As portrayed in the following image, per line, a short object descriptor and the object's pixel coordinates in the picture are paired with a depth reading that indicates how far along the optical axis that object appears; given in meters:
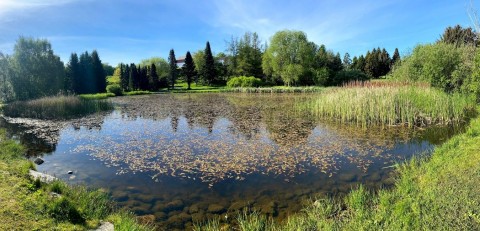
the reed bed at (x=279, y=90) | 43.16
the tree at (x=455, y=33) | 23.47
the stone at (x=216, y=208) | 5.20
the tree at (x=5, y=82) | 24.23
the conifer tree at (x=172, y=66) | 63.66
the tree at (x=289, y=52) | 52.69
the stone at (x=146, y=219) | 4.72
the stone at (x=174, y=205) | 5.29
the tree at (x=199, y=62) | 65.12
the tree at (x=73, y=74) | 42.25
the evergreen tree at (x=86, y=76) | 44.25
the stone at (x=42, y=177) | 5.85
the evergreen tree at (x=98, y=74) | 48.44
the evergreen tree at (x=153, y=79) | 60.62
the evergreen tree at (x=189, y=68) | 63.09
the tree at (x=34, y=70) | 24.77
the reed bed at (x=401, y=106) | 13.30
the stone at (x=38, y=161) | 8.33
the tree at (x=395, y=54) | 72.18
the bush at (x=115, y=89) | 47.48
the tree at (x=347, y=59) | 74.88
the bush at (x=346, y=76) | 52.75
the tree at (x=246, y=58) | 62.81
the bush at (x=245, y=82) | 53.41
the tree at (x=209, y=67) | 63.31
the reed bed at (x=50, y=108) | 19.66
